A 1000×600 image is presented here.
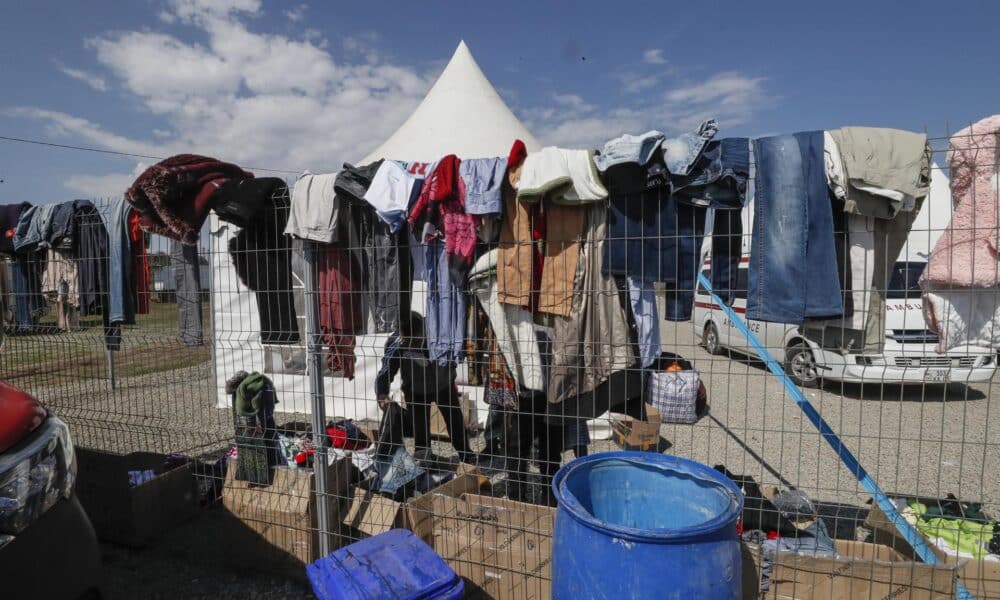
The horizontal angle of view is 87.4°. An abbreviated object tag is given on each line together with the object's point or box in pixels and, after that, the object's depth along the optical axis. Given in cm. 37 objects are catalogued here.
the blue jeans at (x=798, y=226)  234
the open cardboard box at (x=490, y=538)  273
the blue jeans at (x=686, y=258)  255
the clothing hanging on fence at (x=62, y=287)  414
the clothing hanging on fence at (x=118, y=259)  375
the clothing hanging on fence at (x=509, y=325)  286
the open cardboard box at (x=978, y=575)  252
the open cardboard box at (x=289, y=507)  313
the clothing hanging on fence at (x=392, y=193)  281
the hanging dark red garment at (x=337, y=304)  310
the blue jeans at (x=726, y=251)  253
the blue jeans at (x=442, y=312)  294
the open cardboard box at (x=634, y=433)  438
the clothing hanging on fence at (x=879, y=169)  220
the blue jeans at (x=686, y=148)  240
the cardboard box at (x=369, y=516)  302
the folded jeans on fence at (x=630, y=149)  246
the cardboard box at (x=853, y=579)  234
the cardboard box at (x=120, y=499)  347
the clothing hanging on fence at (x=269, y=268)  334
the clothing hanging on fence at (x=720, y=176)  240
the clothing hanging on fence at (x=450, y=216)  278
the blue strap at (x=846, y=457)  262
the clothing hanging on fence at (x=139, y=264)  382
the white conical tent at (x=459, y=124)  800
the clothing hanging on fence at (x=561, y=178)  255
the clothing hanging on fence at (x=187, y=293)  356
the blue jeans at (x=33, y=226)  406
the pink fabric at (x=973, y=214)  223
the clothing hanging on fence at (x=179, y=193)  322
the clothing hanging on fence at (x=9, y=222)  430
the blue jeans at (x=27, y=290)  439
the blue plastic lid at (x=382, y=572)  201
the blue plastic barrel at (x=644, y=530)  186
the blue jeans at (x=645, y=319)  266
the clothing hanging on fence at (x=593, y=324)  268
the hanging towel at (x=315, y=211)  294
